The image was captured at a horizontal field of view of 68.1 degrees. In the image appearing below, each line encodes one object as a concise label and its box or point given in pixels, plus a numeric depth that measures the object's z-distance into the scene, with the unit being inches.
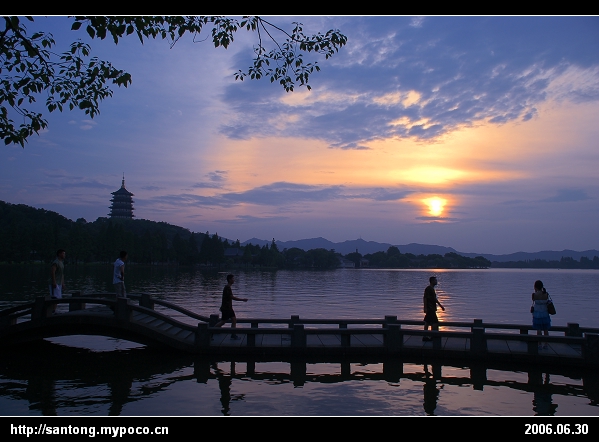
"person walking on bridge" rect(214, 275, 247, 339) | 579.5
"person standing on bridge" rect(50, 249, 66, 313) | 551.9
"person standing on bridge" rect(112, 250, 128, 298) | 579.8
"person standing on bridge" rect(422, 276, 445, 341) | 566.9
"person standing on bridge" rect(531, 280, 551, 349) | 530.6
